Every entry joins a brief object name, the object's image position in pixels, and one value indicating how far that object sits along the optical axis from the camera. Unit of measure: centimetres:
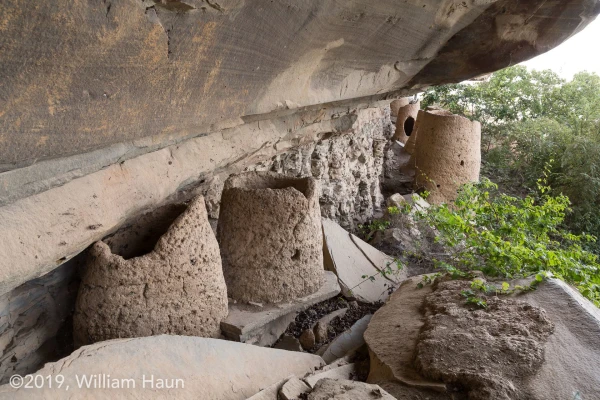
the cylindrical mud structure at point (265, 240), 242
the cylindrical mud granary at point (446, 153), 565
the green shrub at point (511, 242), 288
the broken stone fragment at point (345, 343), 269
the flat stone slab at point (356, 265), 344
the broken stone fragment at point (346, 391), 177
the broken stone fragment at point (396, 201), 486
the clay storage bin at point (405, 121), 830
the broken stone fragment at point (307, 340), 274
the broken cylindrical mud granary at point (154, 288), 184
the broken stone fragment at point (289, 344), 265
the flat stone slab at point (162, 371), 148
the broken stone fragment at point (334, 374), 203
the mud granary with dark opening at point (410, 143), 727
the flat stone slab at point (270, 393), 182
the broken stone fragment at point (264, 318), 222
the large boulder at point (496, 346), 195
